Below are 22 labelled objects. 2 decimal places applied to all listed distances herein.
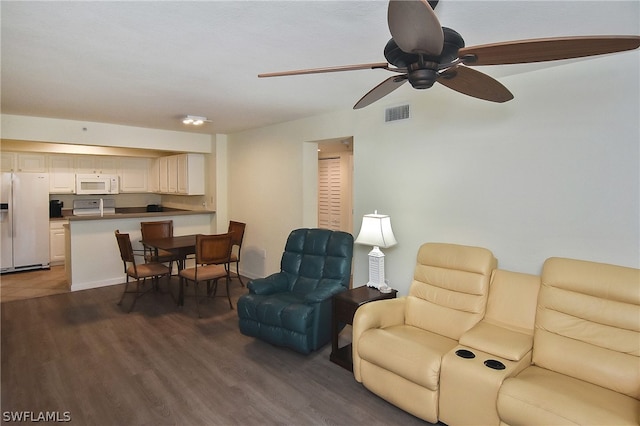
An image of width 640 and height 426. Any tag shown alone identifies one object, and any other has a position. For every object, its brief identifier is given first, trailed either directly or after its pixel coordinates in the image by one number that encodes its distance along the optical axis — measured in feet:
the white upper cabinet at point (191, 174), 20.27
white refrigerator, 18.80
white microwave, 21.57
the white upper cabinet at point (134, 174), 23.57
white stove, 21.20
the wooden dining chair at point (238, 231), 18.13
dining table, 14.70
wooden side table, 9.65
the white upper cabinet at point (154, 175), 23.42
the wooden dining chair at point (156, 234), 16.76
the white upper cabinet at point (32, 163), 20.01
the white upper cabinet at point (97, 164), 22.07
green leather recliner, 10.22
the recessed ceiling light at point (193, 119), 14.28
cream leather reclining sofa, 6.13
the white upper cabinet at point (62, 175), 20.98
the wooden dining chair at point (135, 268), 13.96
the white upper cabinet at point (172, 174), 21.31
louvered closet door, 20.86
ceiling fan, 3.74
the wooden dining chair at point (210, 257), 13.70
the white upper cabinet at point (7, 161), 19.20
